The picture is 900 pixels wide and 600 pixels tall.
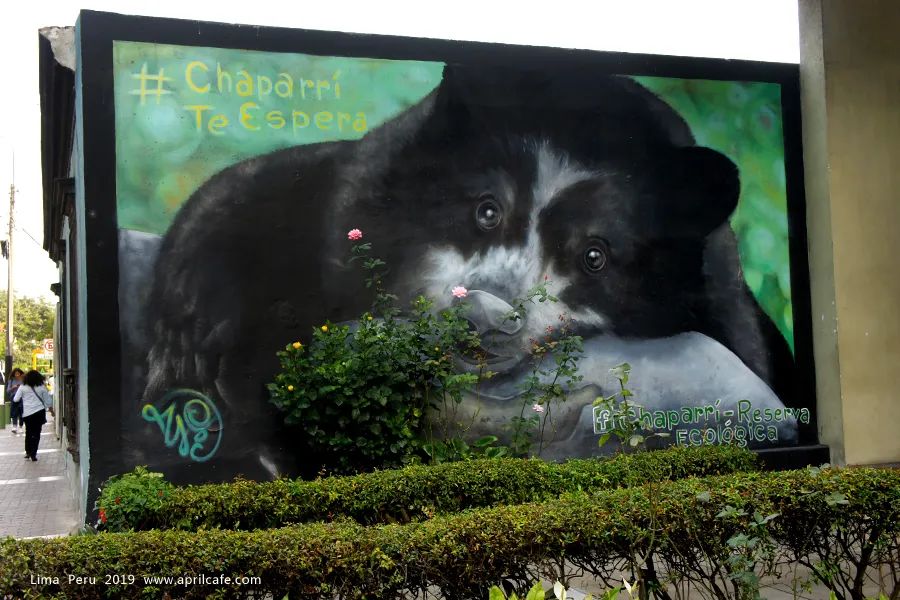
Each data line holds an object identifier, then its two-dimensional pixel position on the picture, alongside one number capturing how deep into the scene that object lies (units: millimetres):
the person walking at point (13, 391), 20344
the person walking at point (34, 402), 15750
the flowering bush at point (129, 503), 5695
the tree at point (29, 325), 58469
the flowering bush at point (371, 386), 7848
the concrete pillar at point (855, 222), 10023
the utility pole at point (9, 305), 33450
